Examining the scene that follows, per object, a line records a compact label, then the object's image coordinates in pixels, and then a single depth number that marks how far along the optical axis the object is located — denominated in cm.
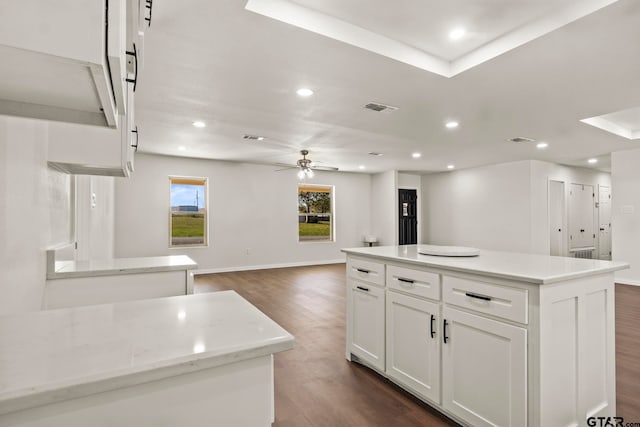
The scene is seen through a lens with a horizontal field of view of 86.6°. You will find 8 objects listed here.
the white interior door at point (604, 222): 900
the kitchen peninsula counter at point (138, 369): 65
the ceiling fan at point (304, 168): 599
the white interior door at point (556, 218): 774
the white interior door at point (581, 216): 823
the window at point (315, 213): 873
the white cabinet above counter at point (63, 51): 52
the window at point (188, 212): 716
